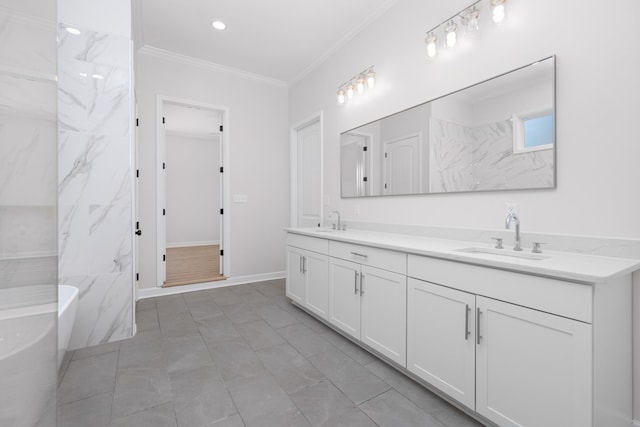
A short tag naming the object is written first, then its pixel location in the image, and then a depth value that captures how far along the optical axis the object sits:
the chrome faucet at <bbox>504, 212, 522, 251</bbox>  1.66
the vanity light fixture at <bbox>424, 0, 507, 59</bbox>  1.79
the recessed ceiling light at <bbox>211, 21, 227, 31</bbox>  3.01
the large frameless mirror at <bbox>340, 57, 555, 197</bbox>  1.66
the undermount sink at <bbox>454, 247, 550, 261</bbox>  1.52
